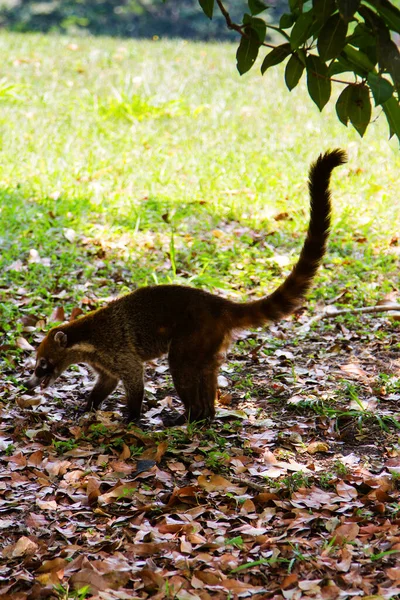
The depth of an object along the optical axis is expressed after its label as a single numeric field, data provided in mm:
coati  8805
